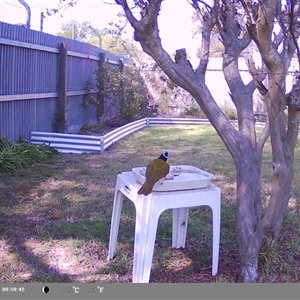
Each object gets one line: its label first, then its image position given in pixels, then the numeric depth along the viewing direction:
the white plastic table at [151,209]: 2.42
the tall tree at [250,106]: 2.36
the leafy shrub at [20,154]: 5.35
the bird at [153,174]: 2.40
